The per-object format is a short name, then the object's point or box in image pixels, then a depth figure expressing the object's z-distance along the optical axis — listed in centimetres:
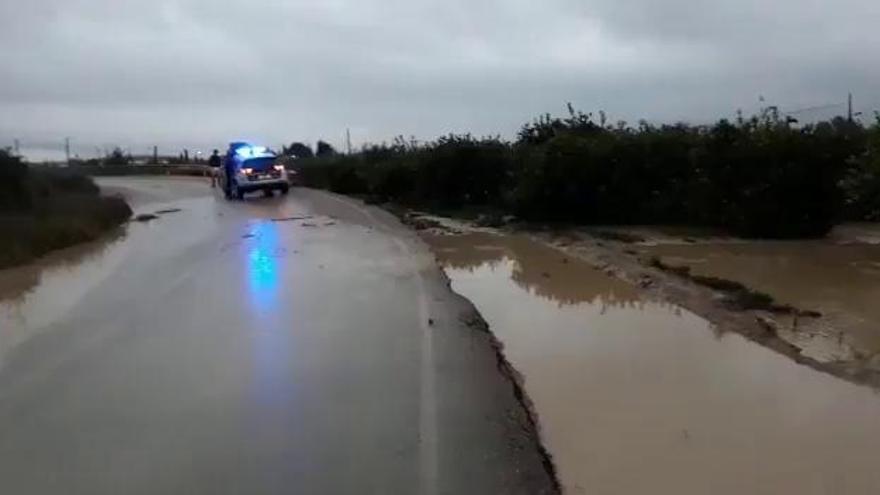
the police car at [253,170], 4438
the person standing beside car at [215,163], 5999
